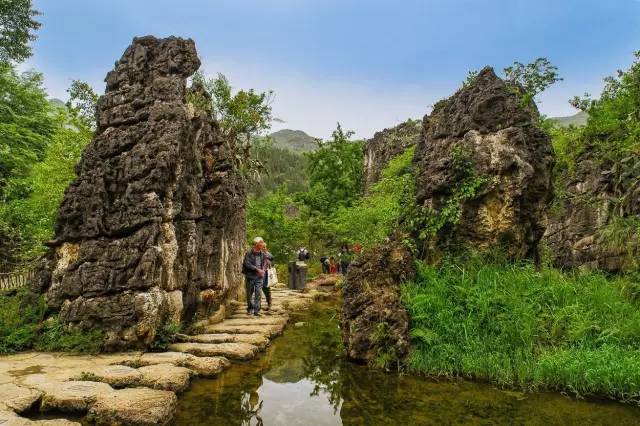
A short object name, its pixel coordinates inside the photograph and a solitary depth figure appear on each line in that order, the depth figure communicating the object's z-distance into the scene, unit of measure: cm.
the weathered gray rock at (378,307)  723
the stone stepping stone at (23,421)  449
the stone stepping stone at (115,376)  590
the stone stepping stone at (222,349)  762
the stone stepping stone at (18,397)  500
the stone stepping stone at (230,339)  851
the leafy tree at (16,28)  2488
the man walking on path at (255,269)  1107
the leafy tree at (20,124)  2048
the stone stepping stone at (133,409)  483
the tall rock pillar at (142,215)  780
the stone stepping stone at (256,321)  1042
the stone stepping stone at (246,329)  946
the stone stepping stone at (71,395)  518
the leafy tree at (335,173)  3081
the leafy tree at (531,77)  1088
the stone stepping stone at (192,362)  669
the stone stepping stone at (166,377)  583
